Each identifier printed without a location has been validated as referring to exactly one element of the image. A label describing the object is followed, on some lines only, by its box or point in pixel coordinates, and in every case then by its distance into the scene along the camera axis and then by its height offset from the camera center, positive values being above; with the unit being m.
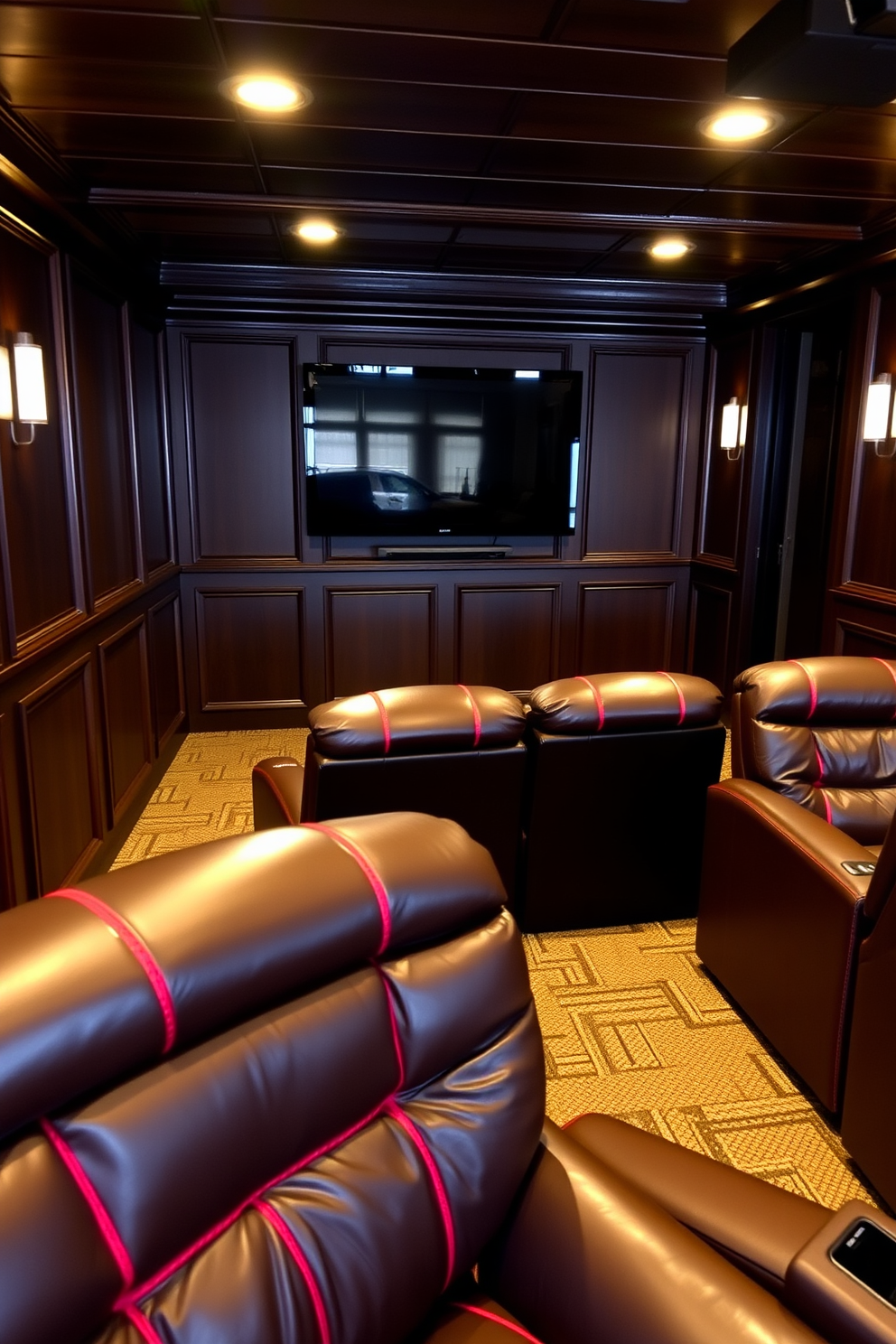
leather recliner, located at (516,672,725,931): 2.12 -0.77
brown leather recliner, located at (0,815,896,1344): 0.66 -0.57
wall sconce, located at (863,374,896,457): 3.25 +0.25
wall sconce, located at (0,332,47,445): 2.18 +0.22
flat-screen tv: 4.40 +0.15
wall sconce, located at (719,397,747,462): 4.31 +0.26
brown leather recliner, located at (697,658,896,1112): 1.71 -0.77
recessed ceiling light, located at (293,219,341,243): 3.39 +0.96
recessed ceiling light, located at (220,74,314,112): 2.16 +0.95
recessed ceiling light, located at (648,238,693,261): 3.59 +0.96
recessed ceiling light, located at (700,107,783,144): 2.31 +0.95
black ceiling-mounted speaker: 1.67 +0.84
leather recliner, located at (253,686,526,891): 1.89 -0.60
